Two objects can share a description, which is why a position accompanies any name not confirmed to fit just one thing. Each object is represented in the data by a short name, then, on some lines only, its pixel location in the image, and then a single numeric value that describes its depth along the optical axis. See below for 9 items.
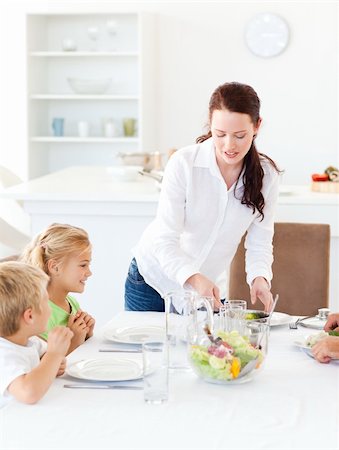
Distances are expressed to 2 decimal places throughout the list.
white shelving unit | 6.32
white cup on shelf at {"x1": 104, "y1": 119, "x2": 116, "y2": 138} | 6.38
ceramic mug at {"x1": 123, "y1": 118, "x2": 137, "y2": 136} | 6.35
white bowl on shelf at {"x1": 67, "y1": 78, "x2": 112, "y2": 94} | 6.33
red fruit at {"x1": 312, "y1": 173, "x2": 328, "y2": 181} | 3.97
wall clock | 6.30
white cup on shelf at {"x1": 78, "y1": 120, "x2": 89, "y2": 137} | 6.39
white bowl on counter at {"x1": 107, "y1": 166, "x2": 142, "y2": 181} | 4.29
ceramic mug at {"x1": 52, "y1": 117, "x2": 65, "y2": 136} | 6.42
